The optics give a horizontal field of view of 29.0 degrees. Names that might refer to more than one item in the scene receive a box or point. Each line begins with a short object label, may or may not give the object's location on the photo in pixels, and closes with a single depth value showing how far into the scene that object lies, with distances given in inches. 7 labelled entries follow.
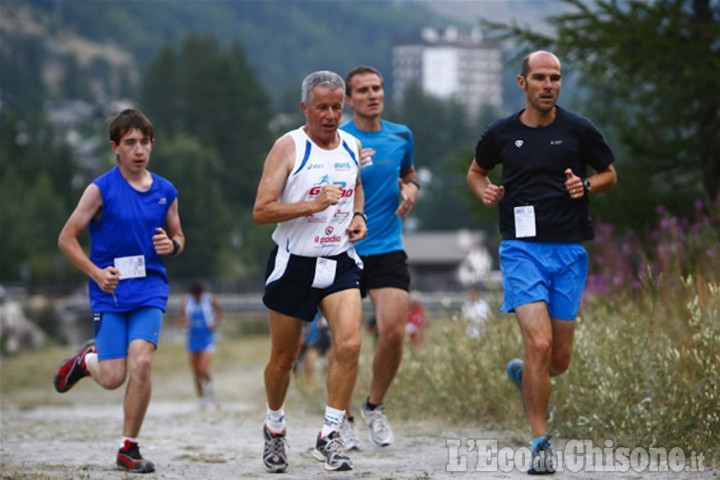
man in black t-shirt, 319.6
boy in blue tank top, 331.0
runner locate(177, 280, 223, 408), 755.4
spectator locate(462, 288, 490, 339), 479.9
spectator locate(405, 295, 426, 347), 550.9
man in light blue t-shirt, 373.1
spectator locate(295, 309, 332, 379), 730.2
